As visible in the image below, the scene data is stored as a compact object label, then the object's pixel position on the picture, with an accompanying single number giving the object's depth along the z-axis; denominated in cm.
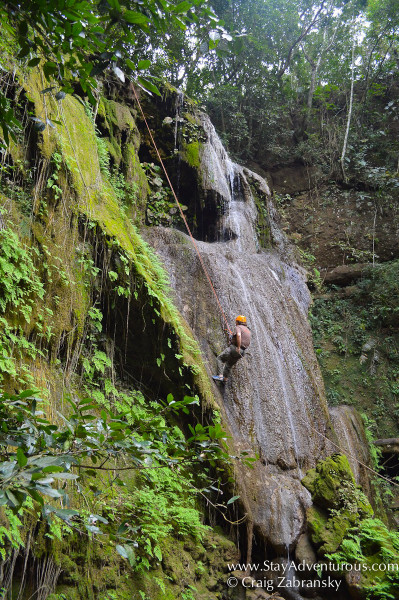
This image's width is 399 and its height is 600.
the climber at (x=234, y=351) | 698
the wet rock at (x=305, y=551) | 576
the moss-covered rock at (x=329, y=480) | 633
